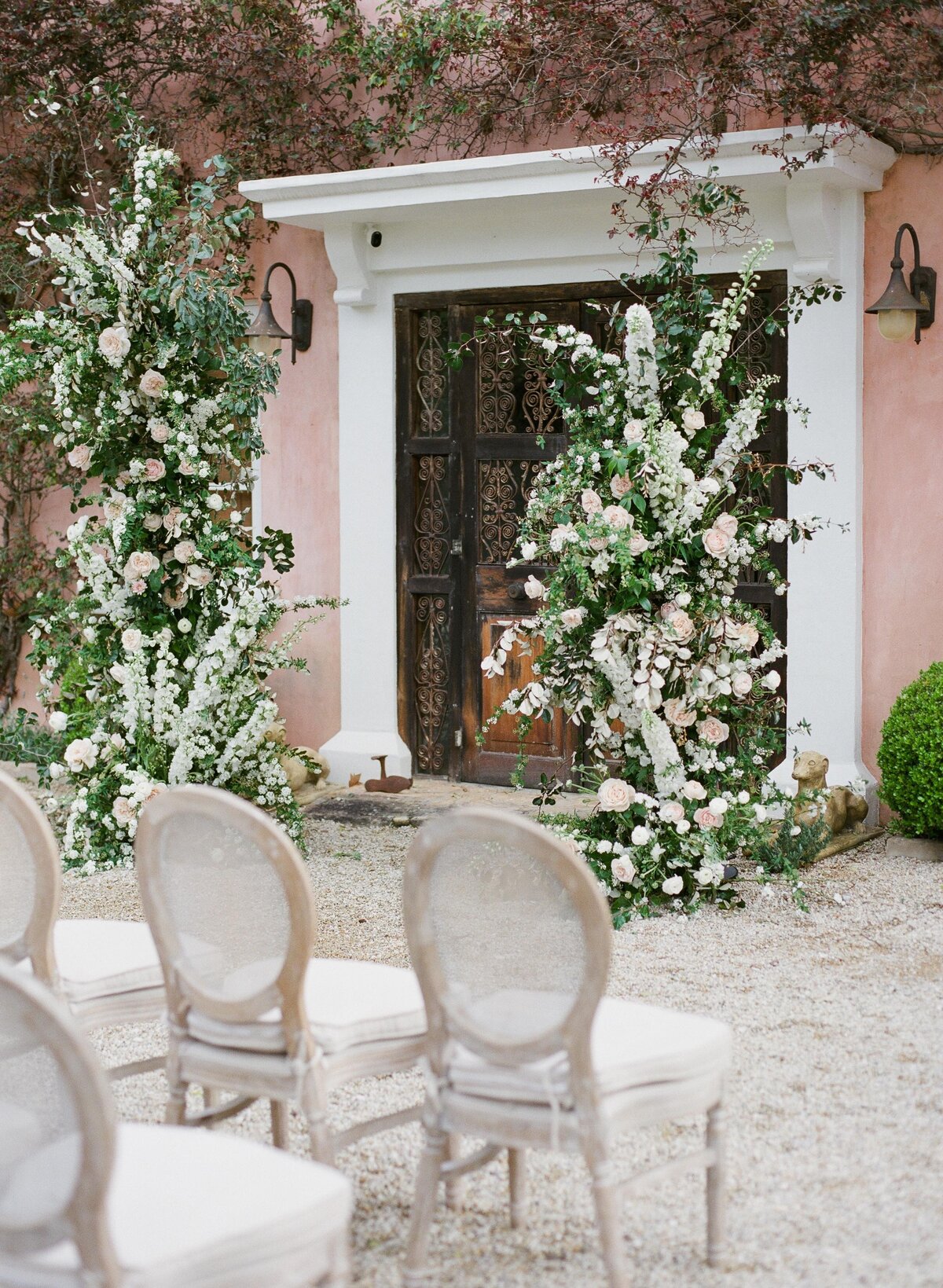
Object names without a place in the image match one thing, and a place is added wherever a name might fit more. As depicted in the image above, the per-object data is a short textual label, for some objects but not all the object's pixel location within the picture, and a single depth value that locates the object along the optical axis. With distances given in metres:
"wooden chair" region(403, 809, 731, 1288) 2.52
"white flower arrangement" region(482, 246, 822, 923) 5.21
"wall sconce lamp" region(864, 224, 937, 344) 6.16
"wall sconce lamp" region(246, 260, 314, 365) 7.31
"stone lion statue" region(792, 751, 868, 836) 6.47
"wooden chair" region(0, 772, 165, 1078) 3.08
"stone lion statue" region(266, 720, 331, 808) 7.35
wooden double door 7.50
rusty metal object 7.72
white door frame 6.57
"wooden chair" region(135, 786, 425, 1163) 2.71
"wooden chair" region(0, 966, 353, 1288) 1.96
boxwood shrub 5.96
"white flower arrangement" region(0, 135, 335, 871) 5.87
